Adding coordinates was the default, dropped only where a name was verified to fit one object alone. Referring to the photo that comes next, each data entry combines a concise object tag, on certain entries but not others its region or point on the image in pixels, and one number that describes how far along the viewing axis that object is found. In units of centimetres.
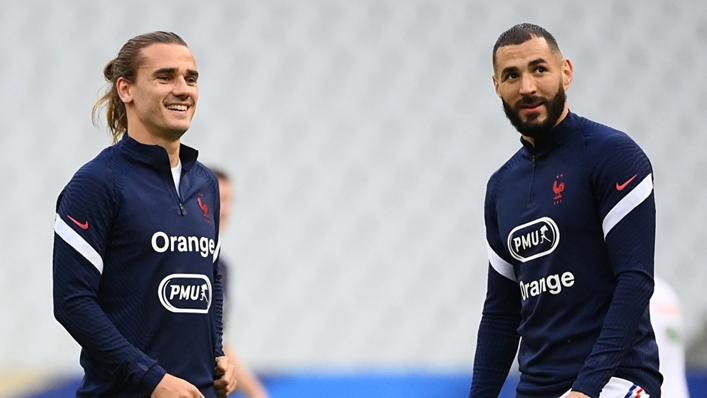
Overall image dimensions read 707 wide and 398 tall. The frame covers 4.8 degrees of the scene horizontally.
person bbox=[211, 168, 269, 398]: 1981
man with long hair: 1797
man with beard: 1800
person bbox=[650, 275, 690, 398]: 1913
